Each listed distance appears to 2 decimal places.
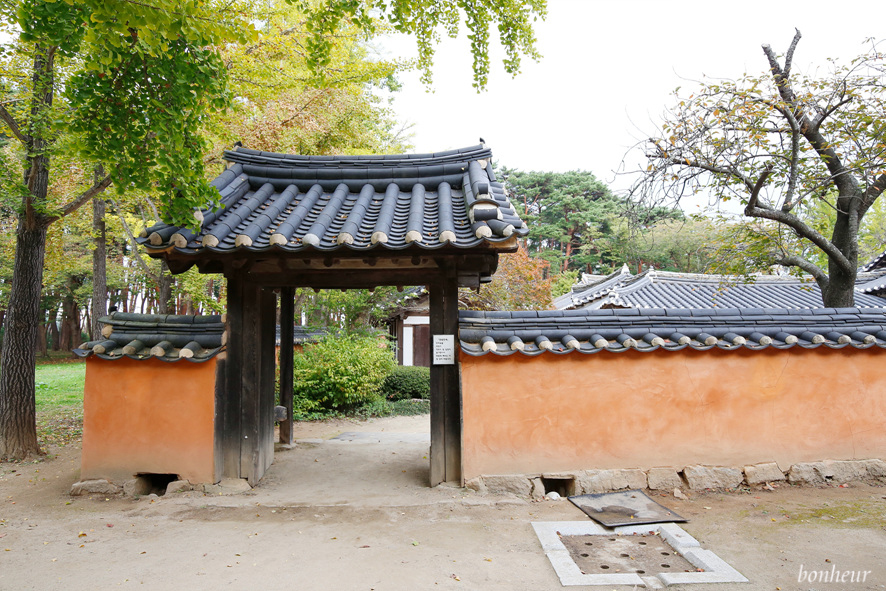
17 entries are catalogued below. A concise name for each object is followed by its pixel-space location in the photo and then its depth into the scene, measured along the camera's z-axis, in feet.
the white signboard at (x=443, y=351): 18.11
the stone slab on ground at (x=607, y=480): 17.43
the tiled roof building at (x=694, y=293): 52.24
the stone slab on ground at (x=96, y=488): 17.31
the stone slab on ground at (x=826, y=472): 17.90
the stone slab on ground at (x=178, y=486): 17.28
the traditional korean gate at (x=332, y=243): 15.71
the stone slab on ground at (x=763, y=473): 17.76
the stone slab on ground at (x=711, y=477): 17.61
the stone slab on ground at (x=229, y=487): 17.39
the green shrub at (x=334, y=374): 37.70
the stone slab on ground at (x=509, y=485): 17.30
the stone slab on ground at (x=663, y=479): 17.56
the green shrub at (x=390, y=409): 39.68
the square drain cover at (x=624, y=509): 14.93
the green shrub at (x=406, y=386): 47.55
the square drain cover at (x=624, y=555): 12.04
